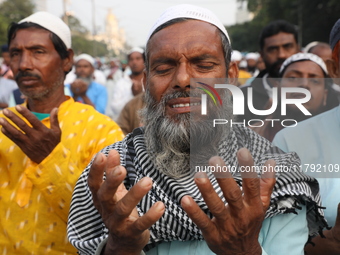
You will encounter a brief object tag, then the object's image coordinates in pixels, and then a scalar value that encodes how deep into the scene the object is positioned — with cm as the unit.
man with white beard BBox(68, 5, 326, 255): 148
